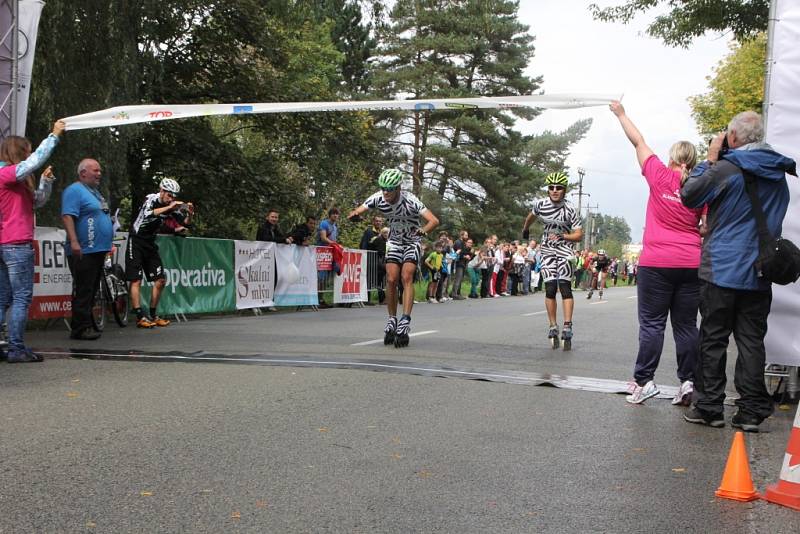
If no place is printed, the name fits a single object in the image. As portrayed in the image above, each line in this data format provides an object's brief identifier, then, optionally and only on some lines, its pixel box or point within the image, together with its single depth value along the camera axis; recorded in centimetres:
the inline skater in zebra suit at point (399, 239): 1066
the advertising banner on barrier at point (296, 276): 1869
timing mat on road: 817
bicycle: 1219
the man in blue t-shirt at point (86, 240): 1085
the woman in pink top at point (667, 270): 705
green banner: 1465
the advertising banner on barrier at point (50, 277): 1186
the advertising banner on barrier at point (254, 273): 1702
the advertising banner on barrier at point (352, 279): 2145
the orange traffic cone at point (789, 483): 437
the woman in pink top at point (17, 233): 848
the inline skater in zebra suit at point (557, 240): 1137
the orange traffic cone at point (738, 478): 443
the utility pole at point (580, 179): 10362
